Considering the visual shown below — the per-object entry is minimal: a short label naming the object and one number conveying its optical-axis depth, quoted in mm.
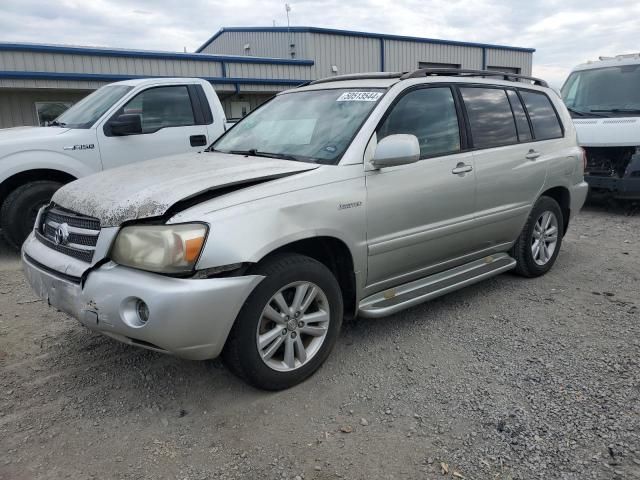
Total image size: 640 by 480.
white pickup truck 5840
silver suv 2721
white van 7742
